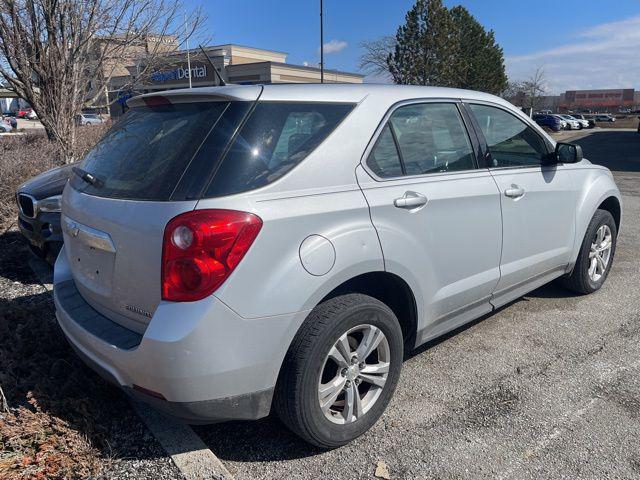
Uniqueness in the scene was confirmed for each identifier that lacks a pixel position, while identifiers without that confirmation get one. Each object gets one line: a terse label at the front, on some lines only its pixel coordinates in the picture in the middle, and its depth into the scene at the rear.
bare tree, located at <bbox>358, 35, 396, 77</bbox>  37.56
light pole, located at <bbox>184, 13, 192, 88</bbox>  9.97
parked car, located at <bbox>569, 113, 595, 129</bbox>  53.56
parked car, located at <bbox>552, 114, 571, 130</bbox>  49.14
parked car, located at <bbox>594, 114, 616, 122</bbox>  64.56
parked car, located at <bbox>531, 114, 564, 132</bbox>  46.81
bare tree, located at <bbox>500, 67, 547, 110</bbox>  72.50
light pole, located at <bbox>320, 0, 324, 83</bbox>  23.05
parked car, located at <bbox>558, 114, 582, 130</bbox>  51.09
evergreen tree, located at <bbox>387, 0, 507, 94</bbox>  34.84
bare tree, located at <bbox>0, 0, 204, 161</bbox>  7.76
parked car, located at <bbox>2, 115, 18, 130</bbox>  37.88
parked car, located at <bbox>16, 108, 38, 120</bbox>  51.38
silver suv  2.06
